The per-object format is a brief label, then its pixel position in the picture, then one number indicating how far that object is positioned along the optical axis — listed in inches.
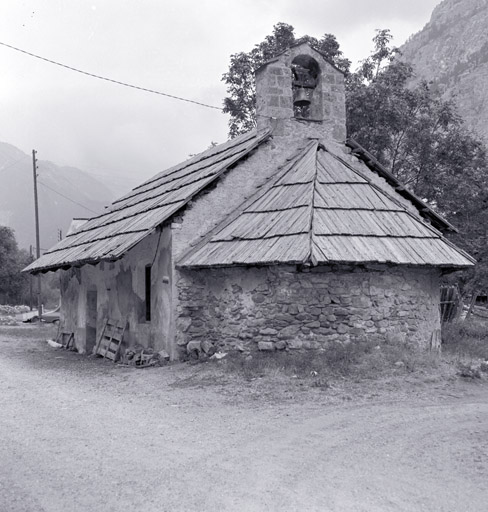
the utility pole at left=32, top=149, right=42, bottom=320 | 1283.0
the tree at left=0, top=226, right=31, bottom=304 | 2014.0
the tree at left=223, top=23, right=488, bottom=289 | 799.1
